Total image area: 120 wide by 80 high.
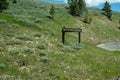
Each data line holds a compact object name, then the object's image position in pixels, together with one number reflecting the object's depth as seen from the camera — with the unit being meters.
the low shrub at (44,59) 10.46
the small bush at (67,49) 12.70
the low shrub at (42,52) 11.26
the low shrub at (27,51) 11.17
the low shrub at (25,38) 13.72
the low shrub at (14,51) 10.78
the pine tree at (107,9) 37.71
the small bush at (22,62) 9.83
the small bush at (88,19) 30.22
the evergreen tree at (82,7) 33.45
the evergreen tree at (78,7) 32.13
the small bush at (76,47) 14.14
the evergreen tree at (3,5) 23.03
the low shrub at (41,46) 12.33
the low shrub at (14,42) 12.17
